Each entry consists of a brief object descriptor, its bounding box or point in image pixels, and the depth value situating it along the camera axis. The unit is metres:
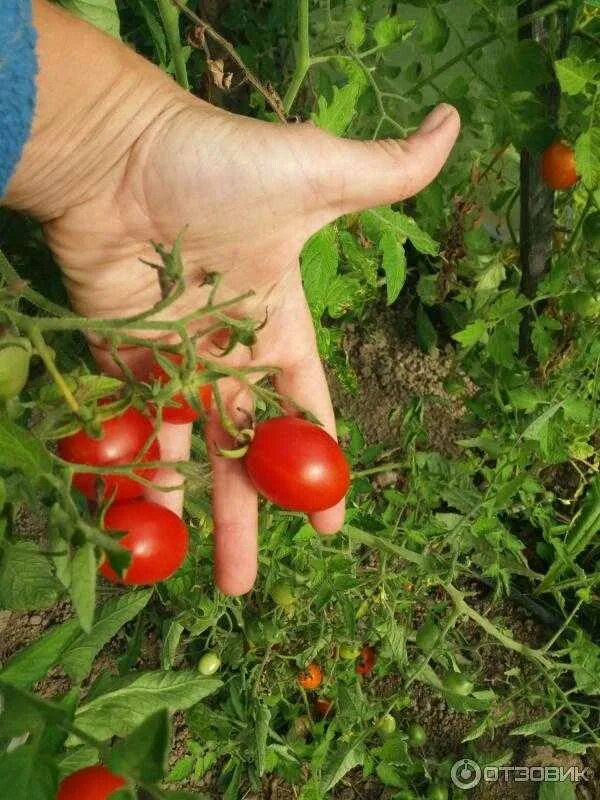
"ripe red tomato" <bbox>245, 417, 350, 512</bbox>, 0.24
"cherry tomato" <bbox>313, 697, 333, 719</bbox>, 0.41
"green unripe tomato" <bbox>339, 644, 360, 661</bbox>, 0.38
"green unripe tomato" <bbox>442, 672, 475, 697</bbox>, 0.36
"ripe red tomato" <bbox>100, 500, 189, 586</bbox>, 0.22
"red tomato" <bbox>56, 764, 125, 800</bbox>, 0.18
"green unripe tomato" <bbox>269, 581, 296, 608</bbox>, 0.34
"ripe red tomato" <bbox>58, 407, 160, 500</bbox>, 0.21
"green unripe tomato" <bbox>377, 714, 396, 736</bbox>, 0.37
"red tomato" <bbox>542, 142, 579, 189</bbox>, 0.35
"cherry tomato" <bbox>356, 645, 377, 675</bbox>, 0.42
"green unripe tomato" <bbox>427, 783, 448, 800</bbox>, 0.39
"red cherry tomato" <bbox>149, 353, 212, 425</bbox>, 0.23
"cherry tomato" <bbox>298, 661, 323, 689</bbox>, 0.39
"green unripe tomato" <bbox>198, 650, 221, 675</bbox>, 0.38
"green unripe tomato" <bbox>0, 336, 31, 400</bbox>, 0.17
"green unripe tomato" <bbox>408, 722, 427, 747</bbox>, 0.40
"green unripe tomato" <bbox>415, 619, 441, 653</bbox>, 0.36
